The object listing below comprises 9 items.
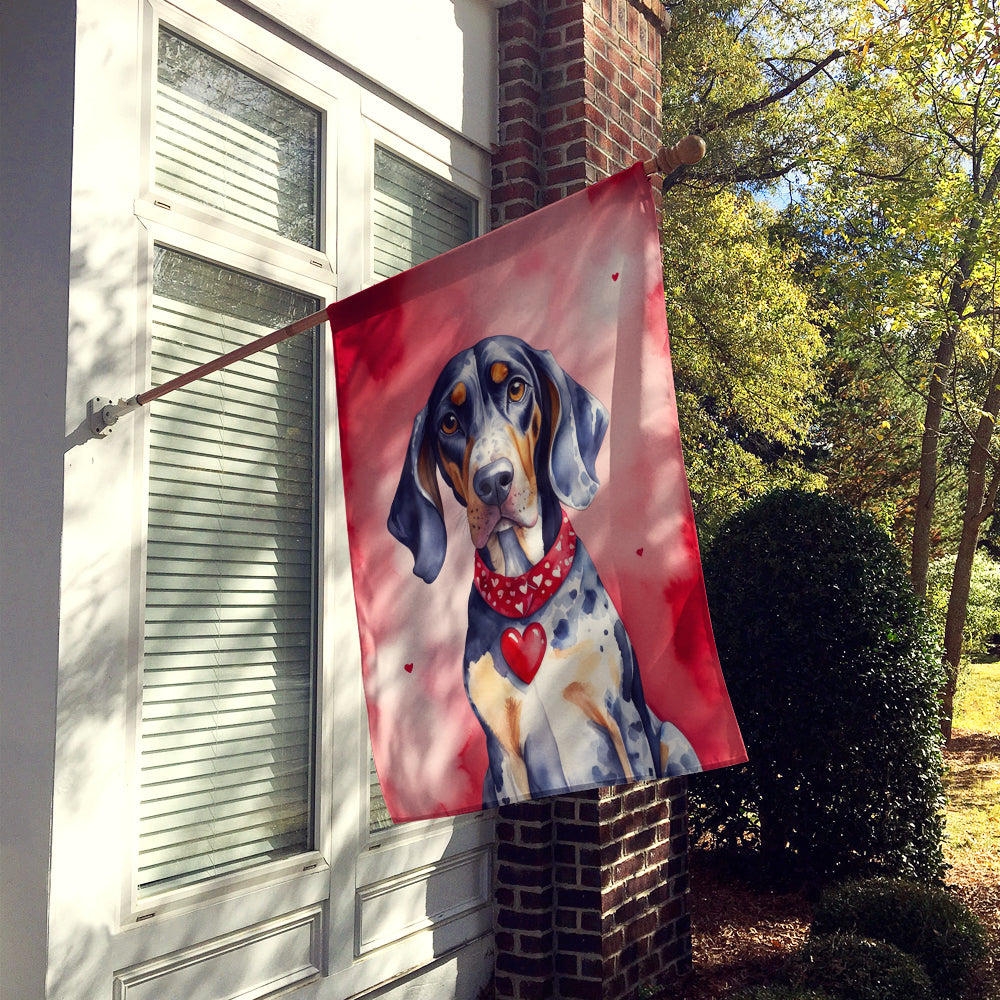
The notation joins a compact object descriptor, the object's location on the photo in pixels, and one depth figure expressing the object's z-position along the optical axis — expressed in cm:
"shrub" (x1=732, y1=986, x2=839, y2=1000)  389
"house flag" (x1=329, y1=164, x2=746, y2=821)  247
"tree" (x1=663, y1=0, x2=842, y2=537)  1227
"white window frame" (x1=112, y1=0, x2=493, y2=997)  308
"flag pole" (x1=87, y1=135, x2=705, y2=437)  243
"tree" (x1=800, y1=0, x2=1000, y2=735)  824
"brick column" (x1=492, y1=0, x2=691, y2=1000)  442
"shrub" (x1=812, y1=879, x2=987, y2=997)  454
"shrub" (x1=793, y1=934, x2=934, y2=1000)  411
